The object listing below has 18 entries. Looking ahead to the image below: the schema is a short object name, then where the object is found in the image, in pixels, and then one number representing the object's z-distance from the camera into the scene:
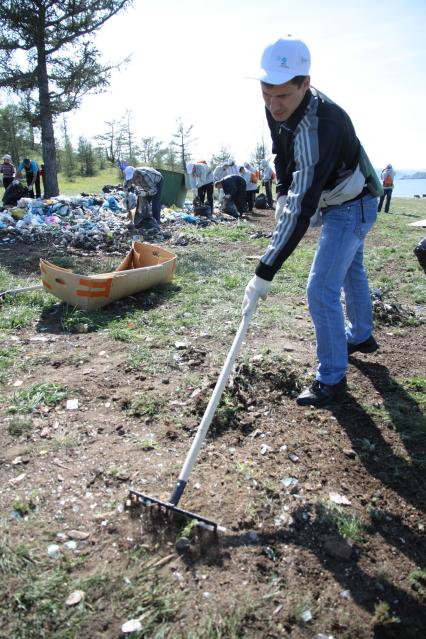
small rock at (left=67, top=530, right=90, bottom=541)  2.04
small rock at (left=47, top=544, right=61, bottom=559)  1.95
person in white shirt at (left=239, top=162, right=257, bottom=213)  14.70
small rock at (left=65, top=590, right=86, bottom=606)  1.75
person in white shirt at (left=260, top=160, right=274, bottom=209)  17.02
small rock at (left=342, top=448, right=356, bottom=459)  2.62
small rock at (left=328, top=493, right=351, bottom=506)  2.28
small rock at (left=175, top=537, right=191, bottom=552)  1.97
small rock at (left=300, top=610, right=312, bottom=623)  1.74
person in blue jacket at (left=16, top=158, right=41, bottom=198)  15.12
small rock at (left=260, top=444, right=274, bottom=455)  2.64
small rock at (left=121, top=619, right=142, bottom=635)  1.67
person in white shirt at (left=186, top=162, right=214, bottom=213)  13.54
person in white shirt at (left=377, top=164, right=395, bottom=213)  16.39
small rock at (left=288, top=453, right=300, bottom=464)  2.56
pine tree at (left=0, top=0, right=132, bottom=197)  14.23
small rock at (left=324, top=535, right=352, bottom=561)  1.99
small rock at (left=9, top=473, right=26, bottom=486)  2.36
